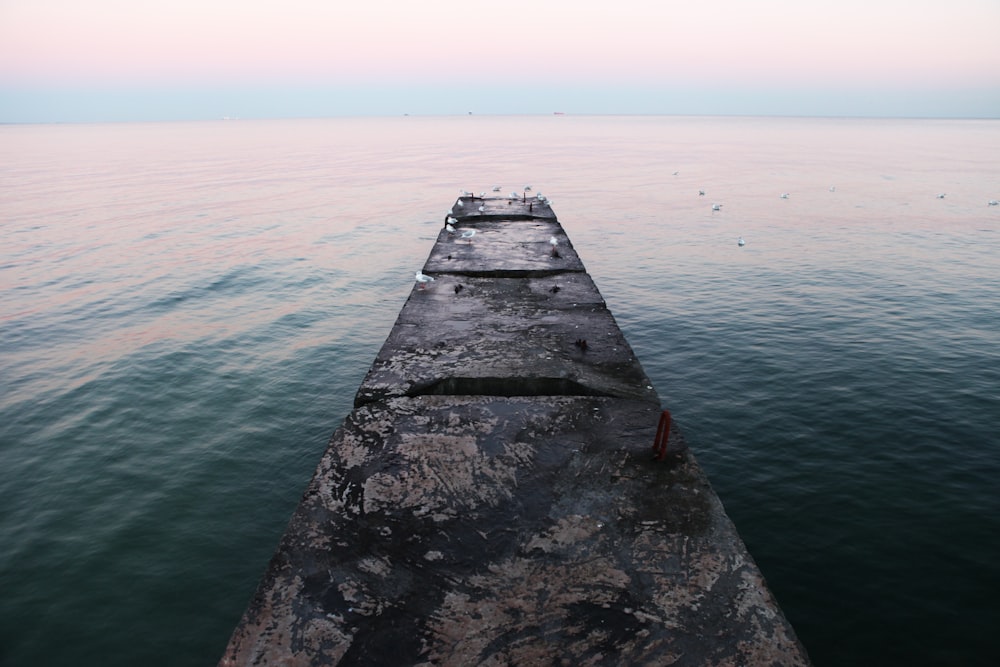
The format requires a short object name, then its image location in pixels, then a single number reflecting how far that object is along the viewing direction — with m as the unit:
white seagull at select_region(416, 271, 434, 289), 14.22
